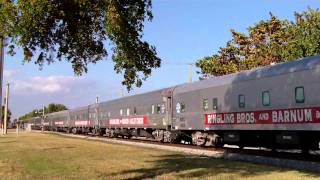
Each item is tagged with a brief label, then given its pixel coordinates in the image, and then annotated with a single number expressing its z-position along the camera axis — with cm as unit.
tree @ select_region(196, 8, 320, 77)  3812
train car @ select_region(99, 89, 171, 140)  3497
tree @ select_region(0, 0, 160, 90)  1217
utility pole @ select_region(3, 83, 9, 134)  6149
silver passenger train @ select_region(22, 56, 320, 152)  1934
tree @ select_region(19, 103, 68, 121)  19225
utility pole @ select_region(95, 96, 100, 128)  5525
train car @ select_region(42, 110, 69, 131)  7644
